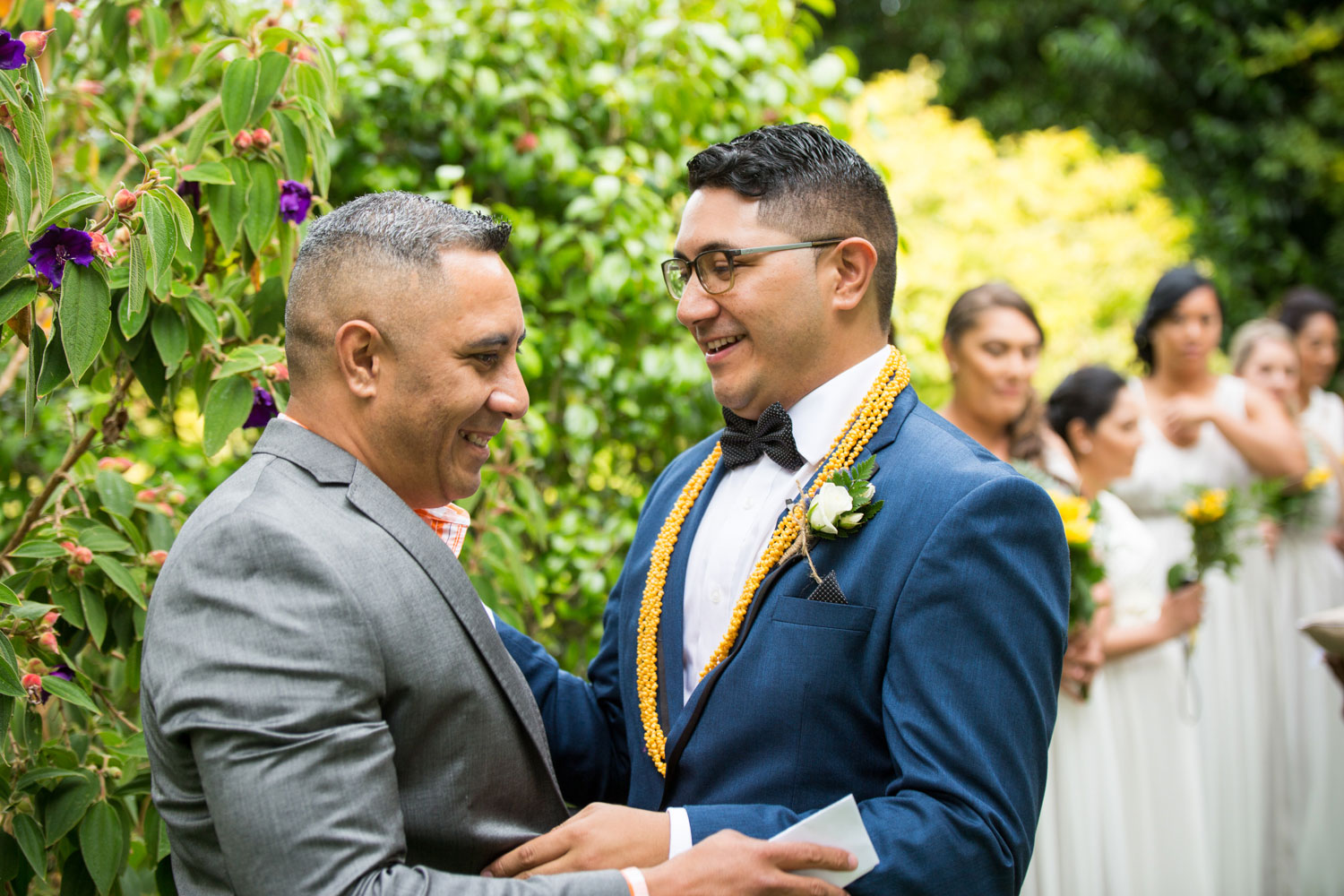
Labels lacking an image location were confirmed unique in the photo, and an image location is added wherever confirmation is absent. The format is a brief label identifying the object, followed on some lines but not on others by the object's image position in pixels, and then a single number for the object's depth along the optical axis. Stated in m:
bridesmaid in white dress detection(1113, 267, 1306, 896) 5.23
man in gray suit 1.44
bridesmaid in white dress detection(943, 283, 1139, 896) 4.01
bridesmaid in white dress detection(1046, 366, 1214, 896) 4.31
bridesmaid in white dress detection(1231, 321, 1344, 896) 5.27
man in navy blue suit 1.76
